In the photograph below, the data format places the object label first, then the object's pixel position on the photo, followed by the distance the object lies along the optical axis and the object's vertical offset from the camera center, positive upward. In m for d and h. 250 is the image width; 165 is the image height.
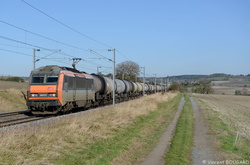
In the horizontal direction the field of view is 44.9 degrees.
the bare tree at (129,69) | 98.50 +5.75
